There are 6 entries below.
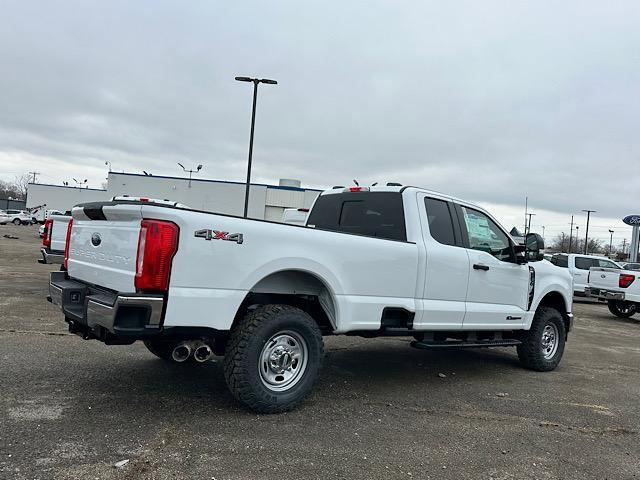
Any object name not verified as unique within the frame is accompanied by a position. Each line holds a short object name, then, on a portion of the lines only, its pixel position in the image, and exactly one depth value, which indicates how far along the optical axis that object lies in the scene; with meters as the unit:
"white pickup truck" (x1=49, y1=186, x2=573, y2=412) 3.97
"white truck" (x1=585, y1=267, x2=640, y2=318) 14.58
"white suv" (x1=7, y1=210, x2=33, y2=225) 62.06
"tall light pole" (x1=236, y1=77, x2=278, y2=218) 19.83
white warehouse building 54.03
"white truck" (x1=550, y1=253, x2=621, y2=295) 19.00
